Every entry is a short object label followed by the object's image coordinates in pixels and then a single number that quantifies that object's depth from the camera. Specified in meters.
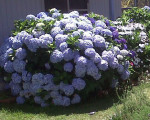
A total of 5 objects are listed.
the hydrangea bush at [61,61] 5.55
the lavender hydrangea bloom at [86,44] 5.60
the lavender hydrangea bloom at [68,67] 5.50
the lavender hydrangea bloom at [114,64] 5.70
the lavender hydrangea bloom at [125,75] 6.10
